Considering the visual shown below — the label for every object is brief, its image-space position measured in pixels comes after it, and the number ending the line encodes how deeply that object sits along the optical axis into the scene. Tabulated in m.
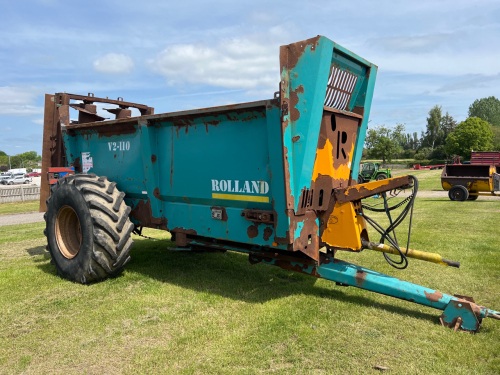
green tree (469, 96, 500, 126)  86.00
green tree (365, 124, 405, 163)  55.62
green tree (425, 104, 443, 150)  85.25
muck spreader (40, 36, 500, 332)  3.46
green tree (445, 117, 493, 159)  56.62
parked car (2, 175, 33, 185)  48.12
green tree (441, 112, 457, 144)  81.96
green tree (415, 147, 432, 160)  72.33
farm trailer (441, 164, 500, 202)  14.27
